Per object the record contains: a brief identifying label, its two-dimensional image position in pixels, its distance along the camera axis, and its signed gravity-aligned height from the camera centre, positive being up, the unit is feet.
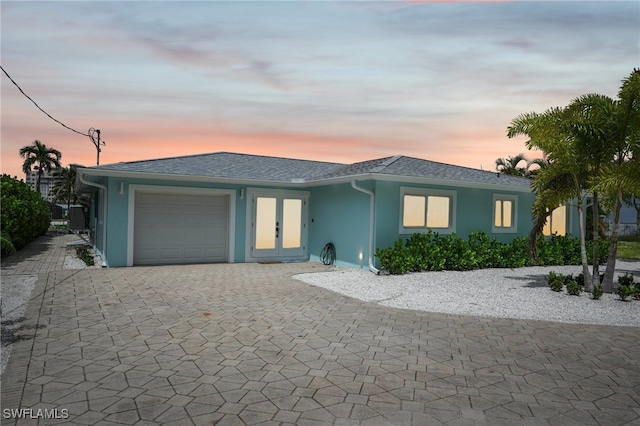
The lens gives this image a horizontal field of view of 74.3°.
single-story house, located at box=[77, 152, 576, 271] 38.24 +0.38
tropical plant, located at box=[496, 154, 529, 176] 99.59 +12.77
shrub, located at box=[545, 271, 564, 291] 29.45 -4.51
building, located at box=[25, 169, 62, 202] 155.59 +11.34
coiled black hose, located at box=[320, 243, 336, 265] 42.93 -4.35
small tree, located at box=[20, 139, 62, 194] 152.76 +17.31
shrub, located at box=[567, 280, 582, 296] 28.19 -4.70
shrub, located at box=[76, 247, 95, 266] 39.96 -5.39
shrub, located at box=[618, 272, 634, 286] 30.07 -4.32
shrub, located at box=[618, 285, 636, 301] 26.50 -4.51
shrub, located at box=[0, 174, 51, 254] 45.88 -0.95
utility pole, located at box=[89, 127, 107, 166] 88.08 +13.99
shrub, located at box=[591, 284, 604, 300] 27.07 -4.67
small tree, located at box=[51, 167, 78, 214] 138.82 +7.83
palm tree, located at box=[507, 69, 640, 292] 26.55 +4.75
